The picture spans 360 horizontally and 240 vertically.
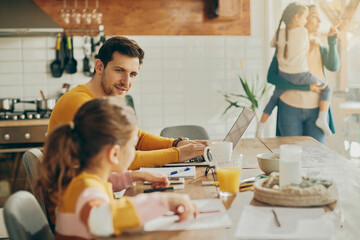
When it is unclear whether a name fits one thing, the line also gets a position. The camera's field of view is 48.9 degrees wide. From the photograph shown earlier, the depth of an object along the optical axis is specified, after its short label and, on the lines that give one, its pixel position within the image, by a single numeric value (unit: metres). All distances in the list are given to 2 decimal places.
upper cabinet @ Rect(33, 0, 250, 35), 3.62
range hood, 3.38
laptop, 1.73
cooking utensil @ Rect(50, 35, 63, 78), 3.60
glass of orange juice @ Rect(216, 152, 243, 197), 1.23
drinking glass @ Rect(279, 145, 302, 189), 1.17
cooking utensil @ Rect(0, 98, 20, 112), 3.36
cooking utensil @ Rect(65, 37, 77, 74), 3.61
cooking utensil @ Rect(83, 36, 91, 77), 3.61
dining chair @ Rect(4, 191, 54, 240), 1.03
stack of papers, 1.51
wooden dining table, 0.93
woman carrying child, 3.03
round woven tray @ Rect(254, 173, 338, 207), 1.08
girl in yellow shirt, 0.92
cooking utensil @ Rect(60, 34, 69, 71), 3.61
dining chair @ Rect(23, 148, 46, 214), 1.47
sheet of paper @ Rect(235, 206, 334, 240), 0.90
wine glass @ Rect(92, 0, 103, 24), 3.49
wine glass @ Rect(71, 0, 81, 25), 3.43
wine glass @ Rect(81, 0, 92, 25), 3.45
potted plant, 3.68
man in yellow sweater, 1.71
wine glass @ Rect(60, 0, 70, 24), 3.41
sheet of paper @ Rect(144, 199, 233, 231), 0.96
